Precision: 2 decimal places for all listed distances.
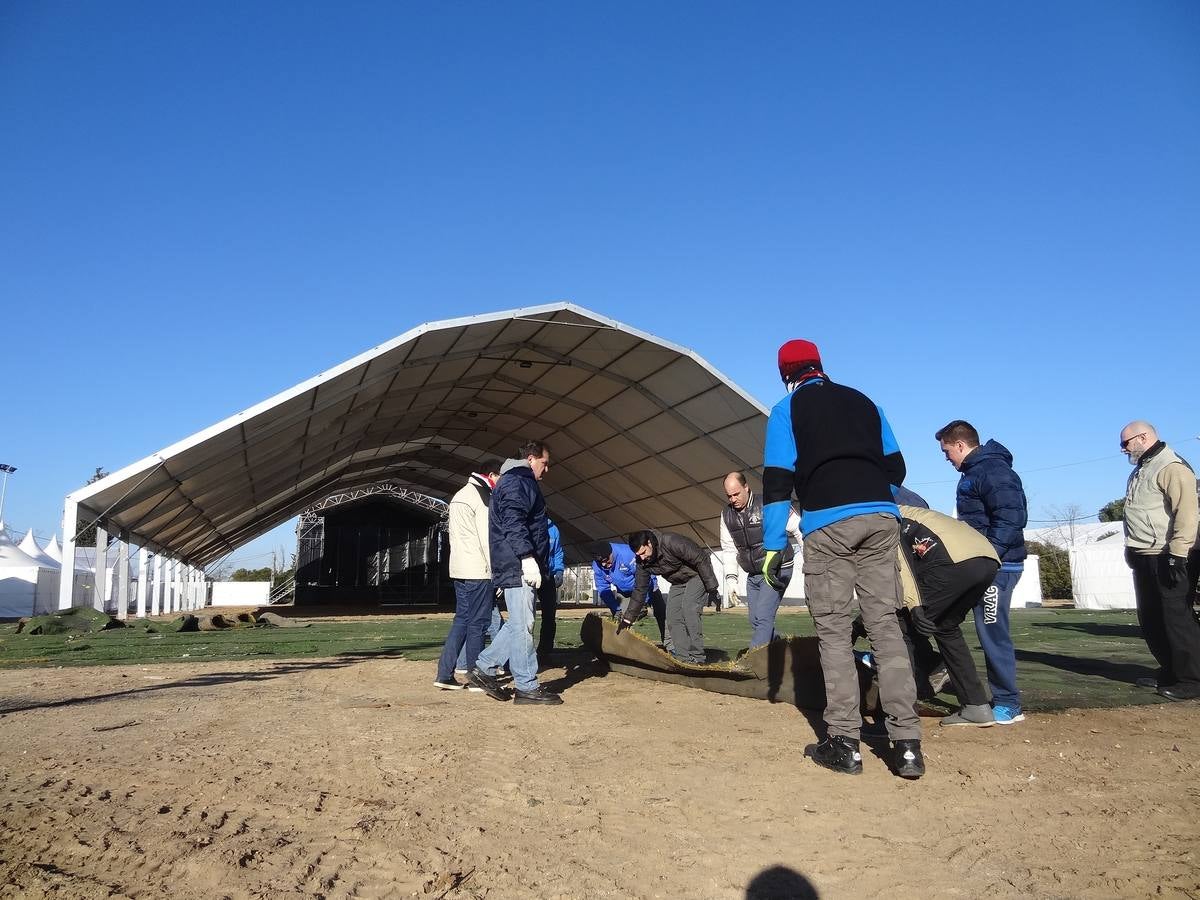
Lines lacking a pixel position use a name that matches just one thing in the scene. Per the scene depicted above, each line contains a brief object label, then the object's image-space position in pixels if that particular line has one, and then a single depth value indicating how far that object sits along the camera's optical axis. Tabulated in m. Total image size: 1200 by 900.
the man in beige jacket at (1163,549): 4.98
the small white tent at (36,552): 25.98
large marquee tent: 14.01
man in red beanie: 3.21
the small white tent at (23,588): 21.91
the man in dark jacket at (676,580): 6.44
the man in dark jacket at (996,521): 4.10
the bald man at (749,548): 5.93
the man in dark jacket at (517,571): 5.12
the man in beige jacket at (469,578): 5.74
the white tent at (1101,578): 22.02
